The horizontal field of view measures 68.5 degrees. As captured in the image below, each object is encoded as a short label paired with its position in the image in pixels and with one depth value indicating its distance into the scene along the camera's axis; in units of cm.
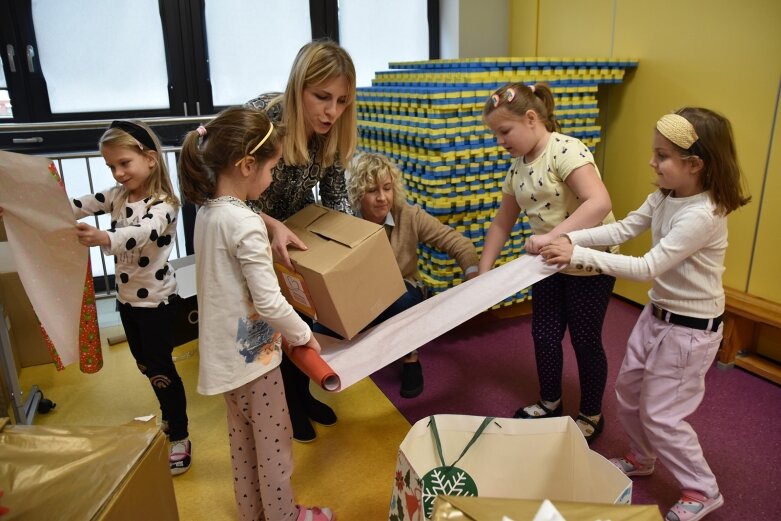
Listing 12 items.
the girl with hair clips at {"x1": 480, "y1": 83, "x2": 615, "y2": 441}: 186
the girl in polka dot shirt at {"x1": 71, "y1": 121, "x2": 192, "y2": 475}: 194
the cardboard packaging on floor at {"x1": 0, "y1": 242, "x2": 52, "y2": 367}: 263
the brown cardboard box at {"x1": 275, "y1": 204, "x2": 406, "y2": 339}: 163
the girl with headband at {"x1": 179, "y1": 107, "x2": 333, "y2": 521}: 141
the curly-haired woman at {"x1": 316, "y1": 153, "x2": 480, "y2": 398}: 241
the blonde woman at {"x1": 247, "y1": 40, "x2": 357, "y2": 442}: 172
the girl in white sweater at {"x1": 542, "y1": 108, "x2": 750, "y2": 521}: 153
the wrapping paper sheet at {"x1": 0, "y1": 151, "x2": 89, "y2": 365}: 164
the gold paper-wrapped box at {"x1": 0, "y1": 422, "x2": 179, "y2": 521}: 100
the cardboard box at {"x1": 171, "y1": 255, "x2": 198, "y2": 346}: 280
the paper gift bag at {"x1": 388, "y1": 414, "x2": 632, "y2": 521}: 153
